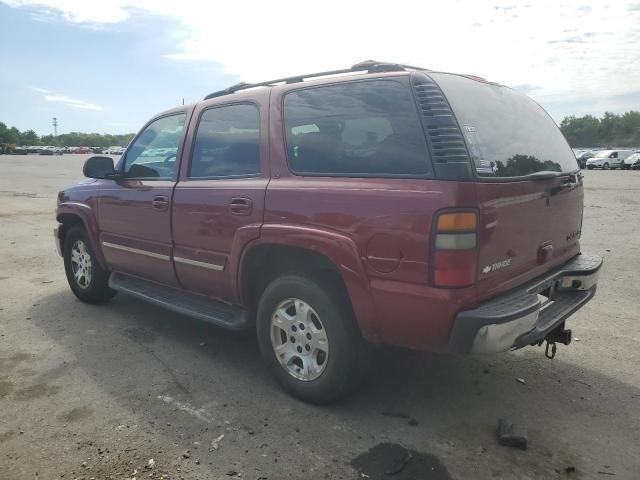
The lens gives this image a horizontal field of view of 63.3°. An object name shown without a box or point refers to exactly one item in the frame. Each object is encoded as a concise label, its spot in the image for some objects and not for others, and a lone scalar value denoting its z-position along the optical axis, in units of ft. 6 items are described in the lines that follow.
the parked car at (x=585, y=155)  157.28
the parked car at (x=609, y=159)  140.05
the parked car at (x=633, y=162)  134.31
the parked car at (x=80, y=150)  314.96
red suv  8.63
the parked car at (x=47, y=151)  266.57
